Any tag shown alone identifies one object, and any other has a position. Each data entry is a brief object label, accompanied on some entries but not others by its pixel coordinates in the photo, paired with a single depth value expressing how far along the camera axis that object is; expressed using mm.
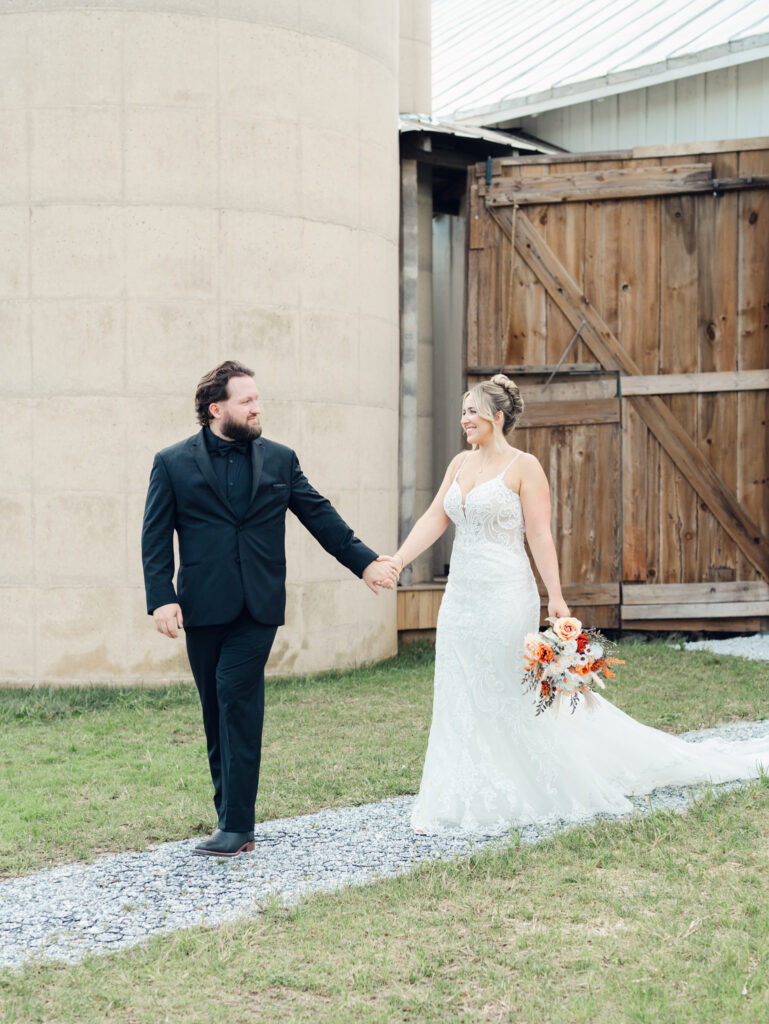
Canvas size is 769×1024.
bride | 5180
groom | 4809
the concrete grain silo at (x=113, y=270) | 8477
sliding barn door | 10289
